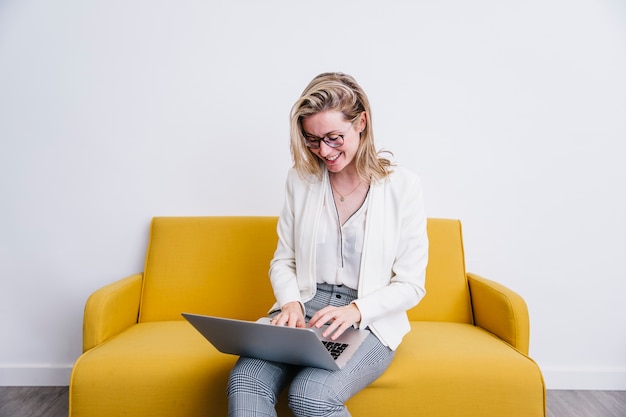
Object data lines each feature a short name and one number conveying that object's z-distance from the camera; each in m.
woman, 1.38
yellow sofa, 1.43
